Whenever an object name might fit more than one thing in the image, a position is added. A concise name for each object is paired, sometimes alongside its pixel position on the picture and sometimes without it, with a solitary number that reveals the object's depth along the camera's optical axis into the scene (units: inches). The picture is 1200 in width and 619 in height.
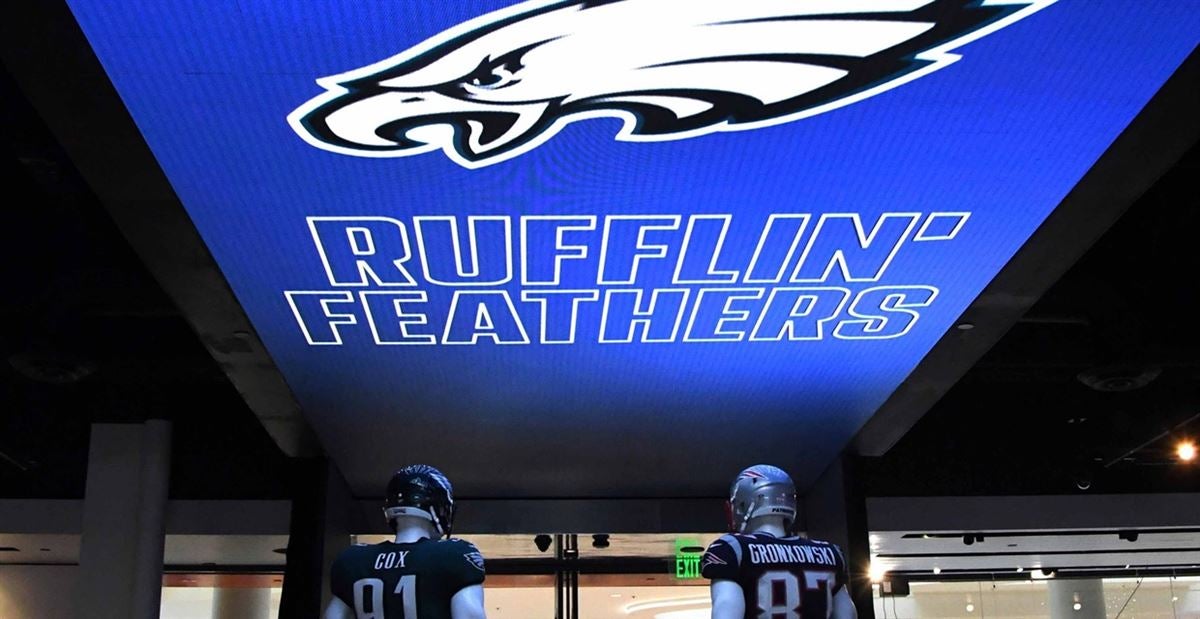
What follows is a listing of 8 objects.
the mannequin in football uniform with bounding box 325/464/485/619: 167.2
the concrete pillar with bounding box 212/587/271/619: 573.3
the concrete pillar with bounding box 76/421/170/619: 398.3
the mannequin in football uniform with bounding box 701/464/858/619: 170.6
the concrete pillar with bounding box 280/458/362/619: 357.1
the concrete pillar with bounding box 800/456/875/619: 352.5
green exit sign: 480.1
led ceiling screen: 172.2
